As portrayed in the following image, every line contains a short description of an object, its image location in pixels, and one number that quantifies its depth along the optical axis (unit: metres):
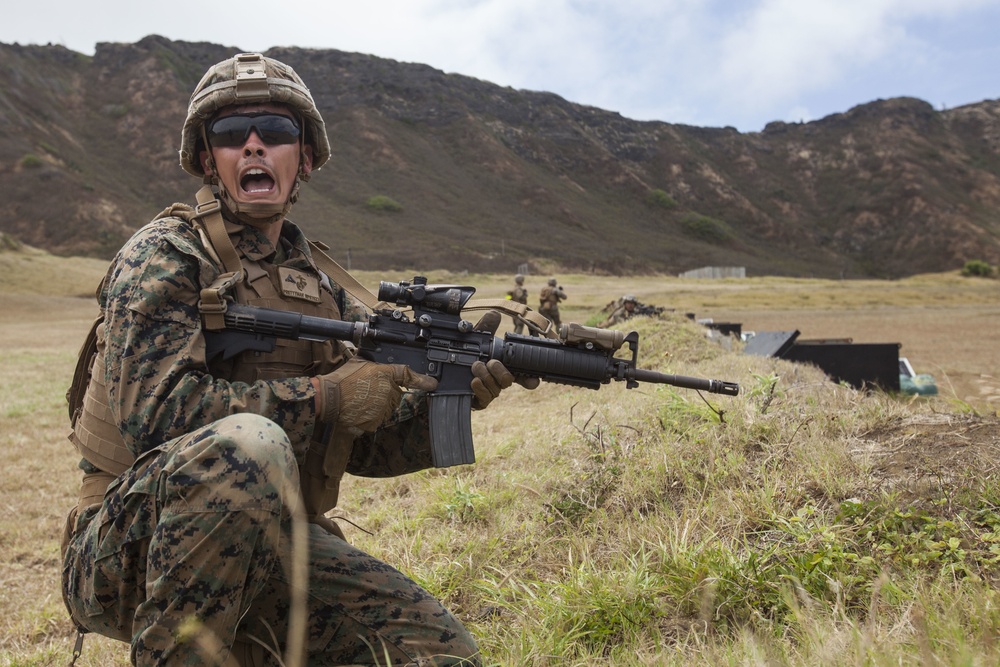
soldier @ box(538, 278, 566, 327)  16.66
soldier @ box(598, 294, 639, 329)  12.74
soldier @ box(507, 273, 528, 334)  16.34
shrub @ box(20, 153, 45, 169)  53.38
